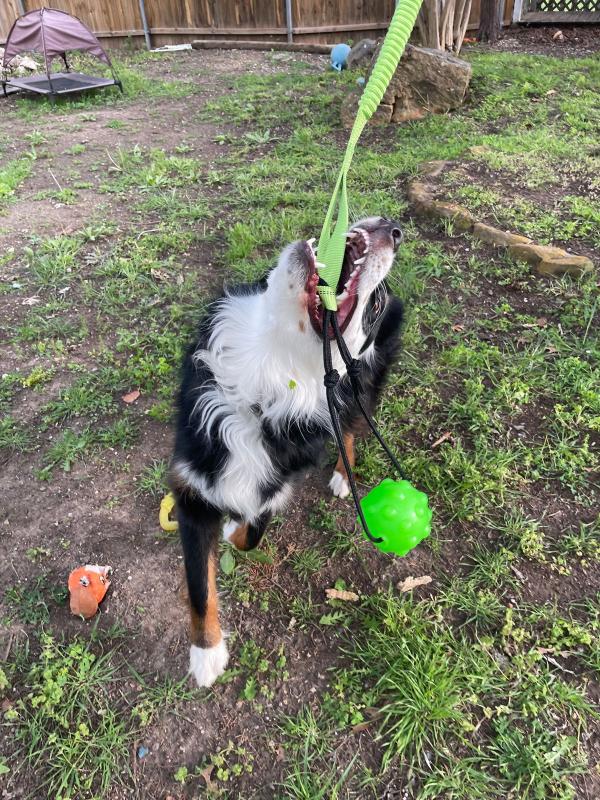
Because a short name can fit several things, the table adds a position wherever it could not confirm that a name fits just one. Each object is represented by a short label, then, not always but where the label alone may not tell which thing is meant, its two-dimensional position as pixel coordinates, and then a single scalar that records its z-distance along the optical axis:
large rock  5.57
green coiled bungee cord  1.36
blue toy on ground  8.14
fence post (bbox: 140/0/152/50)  10.73
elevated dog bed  7.13
